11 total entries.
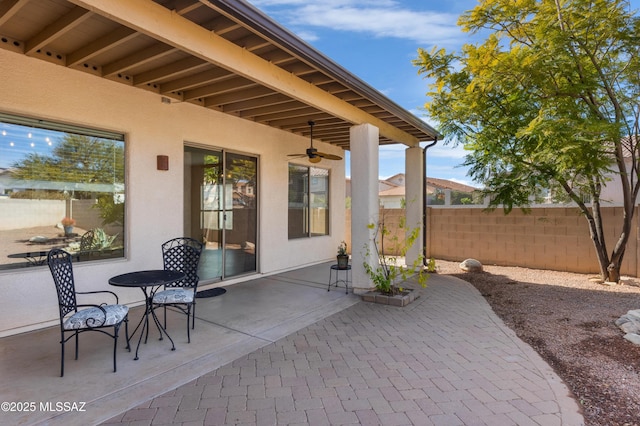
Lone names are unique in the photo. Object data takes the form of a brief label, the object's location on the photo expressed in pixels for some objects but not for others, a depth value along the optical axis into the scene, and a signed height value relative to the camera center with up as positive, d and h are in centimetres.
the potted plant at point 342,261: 577 -86
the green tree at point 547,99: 513 +199
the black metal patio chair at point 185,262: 405 -63
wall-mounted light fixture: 486 +70
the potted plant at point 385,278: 502 -104
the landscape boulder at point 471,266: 759 -123
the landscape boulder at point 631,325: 365 -132
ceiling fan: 627 +105
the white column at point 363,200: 539 +18
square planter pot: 494 -130
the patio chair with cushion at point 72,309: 277 -87
